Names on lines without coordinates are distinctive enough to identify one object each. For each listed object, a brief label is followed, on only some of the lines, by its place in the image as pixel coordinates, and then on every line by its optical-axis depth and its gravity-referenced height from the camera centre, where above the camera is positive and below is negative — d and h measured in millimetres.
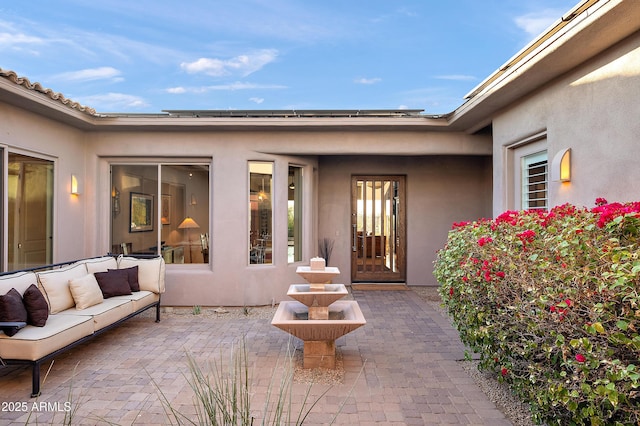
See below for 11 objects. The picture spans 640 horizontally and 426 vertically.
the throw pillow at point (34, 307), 3660 -924
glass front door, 8344 -299
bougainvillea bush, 1855 -575
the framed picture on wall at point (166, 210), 6594 +78
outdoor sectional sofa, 3344 -1041
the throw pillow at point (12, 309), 3451 -900
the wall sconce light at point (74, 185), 6086 +482
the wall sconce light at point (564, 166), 4004 +534
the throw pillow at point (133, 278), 5359 -930
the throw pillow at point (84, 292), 4418 -941
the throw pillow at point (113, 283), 4960 -935
